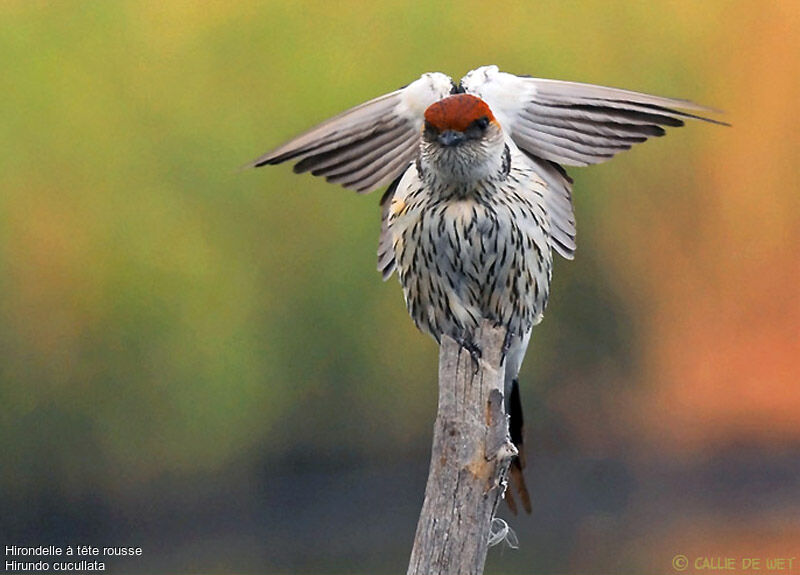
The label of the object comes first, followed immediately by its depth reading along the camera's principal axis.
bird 3.75
